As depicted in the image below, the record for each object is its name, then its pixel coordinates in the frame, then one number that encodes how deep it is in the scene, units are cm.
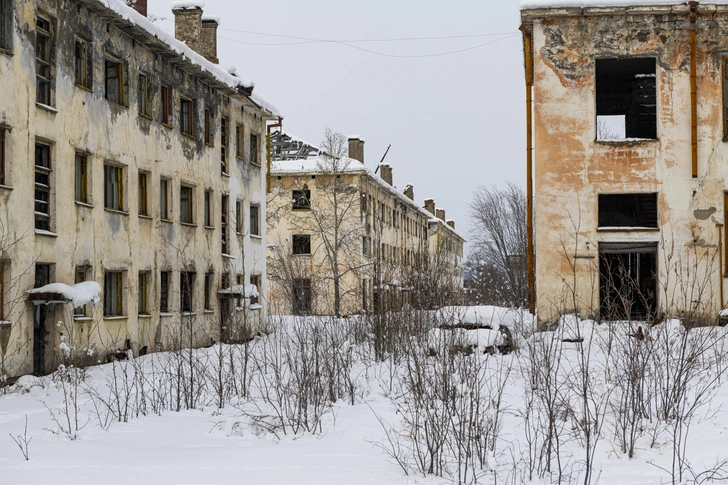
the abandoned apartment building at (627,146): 2128
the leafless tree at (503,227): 4591
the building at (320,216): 4441
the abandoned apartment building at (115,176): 1745
